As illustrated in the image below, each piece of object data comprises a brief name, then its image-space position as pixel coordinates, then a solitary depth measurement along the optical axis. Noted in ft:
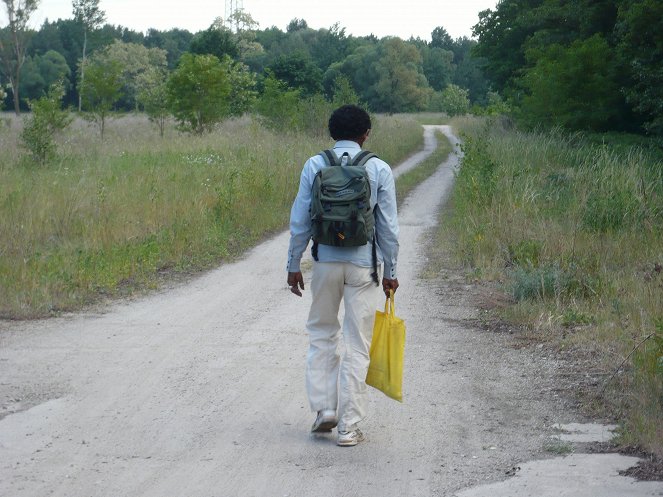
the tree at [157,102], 116.64
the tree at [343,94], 125.29
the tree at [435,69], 389.19
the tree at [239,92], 159.02
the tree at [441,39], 519.60
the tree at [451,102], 277.23
